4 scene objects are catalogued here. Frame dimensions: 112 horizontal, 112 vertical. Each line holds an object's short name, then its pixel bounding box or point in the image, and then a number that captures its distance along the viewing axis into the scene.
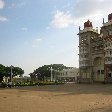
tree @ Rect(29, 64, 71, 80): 71.43
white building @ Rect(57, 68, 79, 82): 69.83
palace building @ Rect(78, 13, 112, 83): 35.43
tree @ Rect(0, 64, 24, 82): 62.85
